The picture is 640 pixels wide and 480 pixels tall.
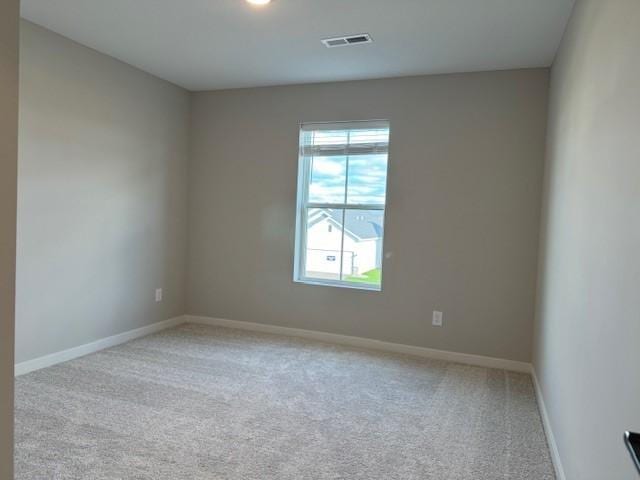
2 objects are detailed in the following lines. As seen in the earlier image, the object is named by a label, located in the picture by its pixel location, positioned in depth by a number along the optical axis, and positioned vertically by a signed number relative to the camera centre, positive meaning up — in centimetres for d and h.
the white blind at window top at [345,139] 409 +84
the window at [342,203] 414 +21
